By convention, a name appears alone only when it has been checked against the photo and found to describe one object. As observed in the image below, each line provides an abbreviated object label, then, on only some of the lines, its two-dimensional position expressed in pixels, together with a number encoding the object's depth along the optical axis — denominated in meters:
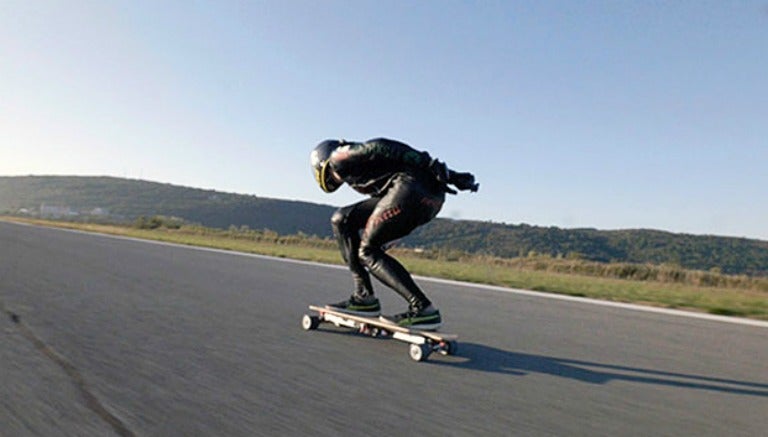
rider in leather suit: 4.88
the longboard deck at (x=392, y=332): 4.53
